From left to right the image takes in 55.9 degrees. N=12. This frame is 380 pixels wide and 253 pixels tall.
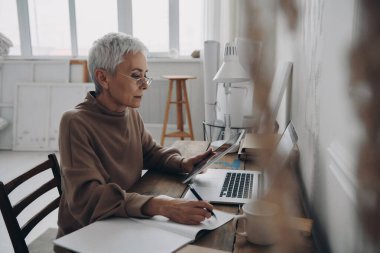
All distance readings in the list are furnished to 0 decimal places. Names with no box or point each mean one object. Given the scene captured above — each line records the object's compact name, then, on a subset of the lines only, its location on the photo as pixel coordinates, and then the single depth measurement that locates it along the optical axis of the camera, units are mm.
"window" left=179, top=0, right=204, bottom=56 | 4273
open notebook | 792
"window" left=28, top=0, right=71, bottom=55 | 4496
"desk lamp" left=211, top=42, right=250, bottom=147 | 1677
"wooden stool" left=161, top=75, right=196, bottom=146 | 3795
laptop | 1106
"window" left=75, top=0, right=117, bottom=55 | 4410
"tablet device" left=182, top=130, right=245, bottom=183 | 1138
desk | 819
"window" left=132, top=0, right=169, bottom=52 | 4336
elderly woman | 991
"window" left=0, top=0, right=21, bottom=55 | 4527
